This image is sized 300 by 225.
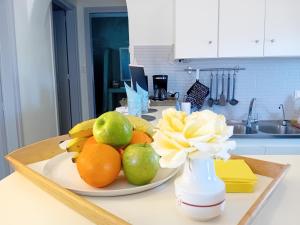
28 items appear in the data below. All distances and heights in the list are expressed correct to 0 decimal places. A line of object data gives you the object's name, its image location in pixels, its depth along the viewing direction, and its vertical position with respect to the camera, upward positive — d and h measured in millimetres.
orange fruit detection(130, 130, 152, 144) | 715 -171
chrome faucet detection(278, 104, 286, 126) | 2582 -368
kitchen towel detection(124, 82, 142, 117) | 1695 -182
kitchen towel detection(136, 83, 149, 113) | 1929 -181
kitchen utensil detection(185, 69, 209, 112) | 2525 -212
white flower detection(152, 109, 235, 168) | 482 -115
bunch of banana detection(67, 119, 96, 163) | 725 -165
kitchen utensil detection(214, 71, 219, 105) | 2621 -186
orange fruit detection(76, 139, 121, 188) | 618 -205
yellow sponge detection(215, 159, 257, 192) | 661 -253
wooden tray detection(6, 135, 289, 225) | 537 -265
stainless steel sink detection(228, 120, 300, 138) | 2117 -487
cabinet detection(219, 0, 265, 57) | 2193 +344
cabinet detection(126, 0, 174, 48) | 2518 +459
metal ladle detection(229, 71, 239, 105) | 2594 -268
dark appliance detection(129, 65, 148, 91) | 2141 -30
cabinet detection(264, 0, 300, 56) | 2172 +335
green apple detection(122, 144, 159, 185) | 629 -206
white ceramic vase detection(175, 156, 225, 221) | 524 -225
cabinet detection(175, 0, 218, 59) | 2225 +347
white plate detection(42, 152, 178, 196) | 639 -266
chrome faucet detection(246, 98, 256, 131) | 2411 -414
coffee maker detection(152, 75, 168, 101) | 2537 -138
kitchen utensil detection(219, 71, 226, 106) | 2598 -257
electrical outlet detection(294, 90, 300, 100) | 2531 -213
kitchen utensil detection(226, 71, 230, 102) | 2592 -155
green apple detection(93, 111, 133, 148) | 667 -138
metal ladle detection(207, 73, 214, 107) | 2623 -267
